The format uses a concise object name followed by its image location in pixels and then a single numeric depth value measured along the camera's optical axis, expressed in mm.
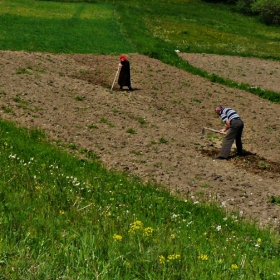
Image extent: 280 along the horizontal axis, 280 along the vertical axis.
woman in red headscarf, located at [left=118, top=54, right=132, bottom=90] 46375
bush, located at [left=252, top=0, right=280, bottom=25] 124500
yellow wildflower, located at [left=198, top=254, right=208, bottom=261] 10733
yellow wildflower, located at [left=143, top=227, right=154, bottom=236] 11833
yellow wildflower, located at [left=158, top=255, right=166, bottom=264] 10109
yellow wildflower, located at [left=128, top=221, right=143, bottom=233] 12109
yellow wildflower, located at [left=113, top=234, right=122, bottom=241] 10950
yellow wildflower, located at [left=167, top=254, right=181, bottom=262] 10297
